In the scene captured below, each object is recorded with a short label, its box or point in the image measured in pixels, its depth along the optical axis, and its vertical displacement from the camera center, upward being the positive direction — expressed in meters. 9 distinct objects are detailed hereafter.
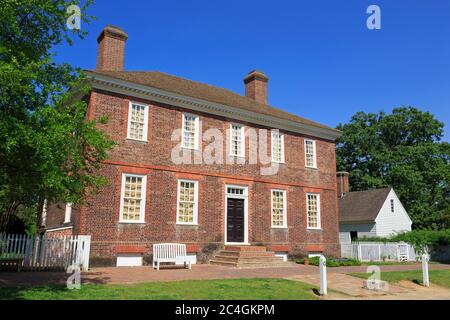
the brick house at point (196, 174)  16.72 +3.09
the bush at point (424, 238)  27.58 +0.13
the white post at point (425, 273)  14.04 -1.16
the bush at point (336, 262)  19.02 -1.15
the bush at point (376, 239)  28.29 +0.03
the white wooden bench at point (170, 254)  15.58 -0.73
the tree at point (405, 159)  41.16 +9.09
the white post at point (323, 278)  10.72 -1.07
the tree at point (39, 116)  9.05 +2.89
